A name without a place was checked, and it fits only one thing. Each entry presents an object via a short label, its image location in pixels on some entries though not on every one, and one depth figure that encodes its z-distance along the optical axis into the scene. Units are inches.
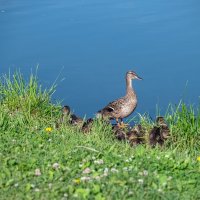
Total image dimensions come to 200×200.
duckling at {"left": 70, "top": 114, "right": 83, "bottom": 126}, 580.7
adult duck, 634.5
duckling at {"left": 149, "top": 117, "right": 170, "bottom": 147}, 521.9
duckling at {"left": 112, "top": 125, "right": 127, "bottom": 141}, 538.8
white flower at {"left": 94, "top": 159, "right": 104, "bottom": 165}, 419.3
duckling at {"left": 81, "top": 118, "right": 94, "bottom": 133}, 555.2
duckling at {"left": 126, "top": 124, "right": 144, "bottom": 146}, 529.3
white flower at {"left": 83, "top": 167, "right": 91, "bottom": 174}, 402.7
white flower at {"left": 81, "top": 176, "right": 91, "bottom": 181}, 388.9
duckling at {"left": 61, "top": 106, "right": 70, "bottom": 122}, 579.7
